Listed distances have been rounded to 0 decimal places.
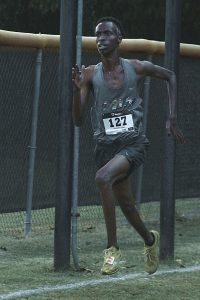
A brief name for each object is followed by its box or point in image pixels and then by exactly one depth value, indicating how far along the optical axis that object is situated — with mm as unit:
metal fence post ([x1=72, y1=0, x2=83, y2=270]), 17531
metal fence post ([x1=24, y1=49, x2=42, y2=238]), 22125
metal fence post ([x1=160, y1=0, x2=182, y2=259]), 18812
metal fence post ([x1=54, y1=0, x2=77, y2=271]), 17484
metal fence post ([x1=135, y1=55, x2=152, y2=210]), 24875
